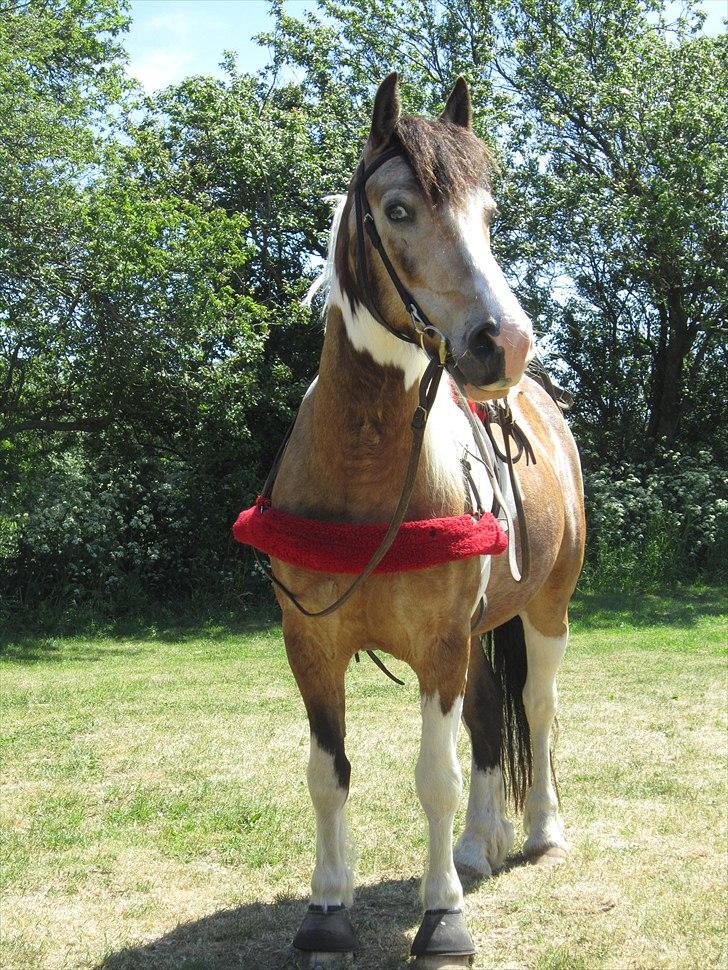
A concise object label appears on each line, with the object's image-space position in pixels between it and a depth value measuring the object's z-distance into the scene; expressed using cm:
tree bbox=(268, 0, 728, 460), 1378
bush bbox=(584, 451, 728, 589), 1305
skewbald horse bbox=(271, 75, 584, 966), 245
